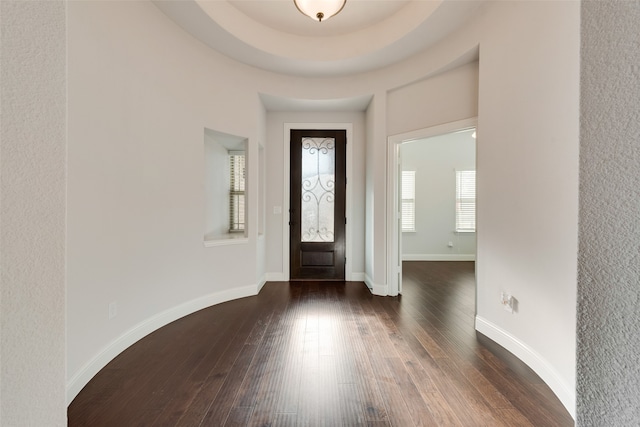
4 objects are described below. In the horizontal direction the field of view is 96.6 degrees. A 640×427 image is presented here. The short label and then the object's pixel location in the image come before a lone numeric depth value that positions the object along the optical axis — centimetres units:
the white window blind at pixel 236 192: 439
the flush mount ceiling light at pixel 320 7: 246
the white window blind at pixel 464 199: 675
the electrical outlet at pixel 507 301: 230
